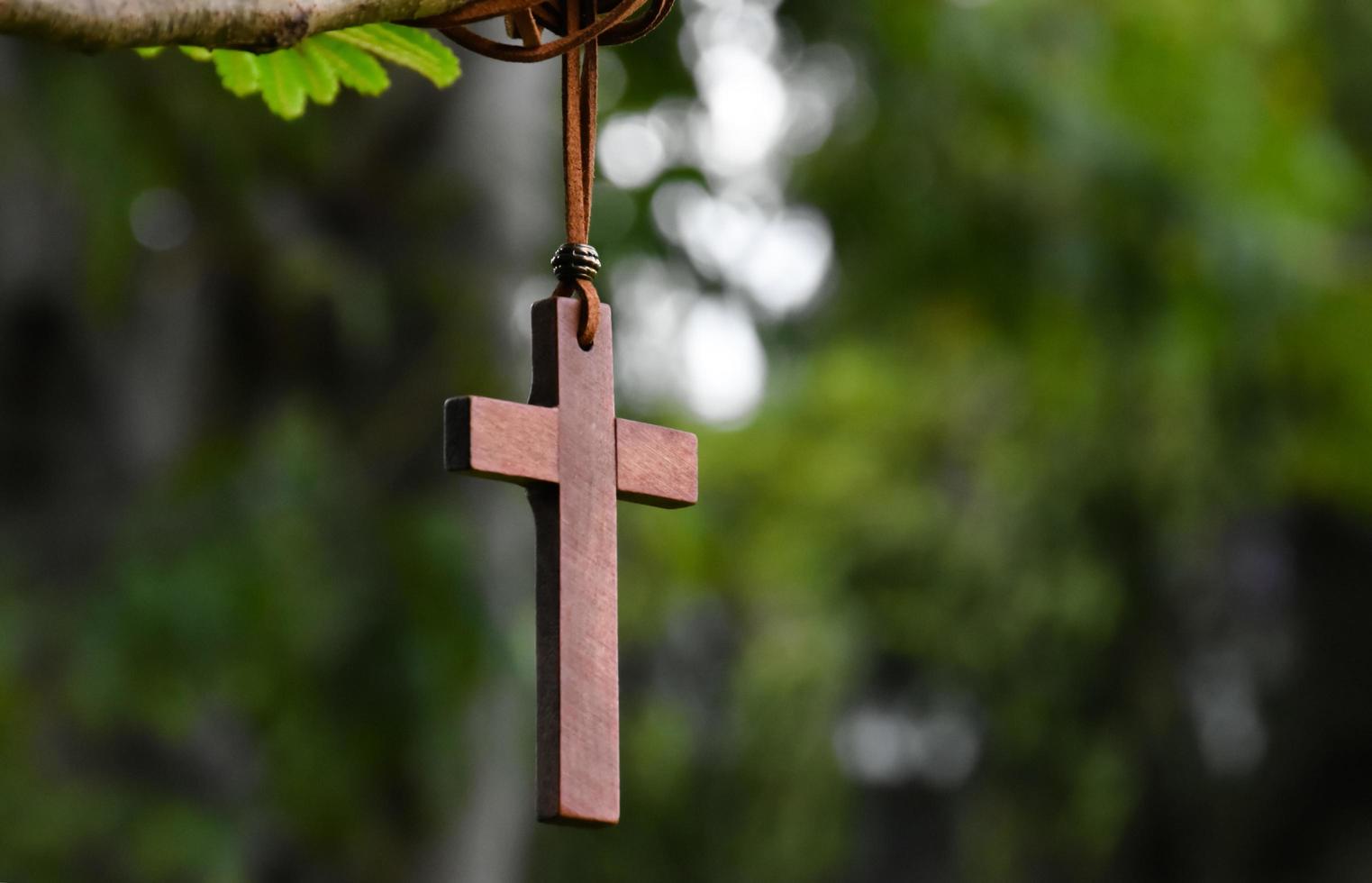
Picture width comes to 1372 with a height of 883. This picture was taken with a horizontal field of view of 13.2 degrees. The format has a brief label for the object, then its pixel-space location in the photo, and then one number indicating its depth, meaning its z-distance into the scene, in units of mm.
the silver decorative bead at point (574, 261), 795
